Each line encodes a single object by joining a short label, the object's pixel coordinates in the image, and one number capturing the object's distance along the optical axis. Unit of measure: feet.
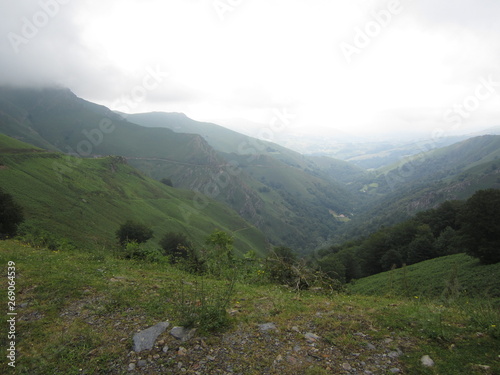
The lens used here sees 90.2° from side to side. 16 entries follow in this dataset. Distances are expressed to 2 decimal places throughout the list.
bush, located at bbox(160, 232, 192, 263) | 160.34
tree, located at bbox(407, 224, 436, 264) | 188.44
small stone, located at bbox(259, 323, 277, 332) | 21.76
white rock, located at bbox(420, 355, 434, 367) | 16.75
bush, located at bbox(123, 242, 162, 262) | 45.60
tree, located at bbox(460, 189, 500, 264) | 99.09
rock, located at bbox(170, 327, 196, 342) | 19.30
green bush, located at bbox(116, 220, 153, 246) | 152.46
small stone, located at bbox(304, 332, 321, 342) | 20.34
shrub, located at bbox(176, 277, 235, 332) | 20.45
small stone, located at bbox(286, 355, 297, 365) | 17.51
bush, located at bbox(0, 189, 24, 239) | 80.84
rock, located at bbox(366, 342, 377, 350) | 19.00
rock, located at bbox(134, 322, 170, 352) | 18.43
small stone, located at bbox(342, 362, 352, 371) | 16.79
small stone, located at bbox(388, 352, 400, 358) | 17.95
